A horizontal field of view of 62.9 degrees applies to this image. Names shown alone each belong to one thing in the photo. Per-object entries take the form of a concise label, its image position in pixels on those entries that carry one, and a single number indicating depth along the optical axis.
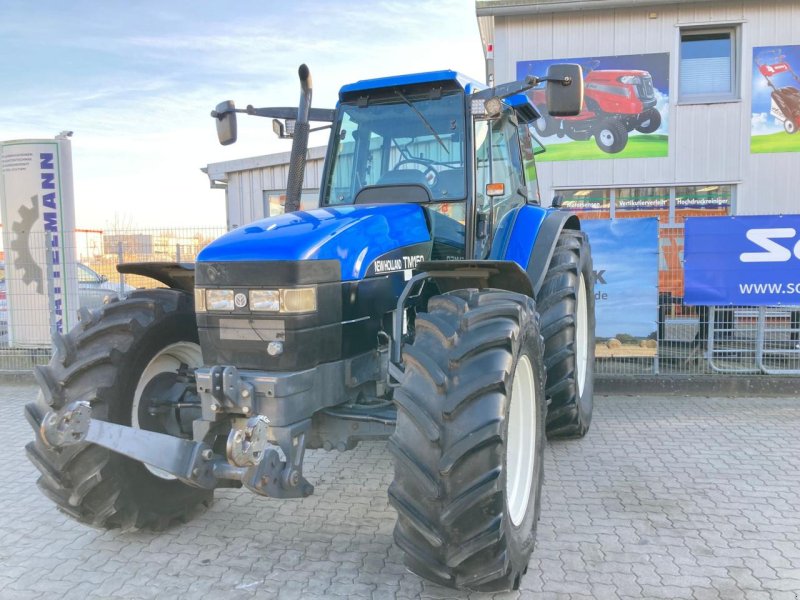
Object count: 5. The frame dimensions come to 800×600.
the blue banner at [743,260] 6.29
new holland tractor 2.52
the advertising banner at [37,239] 7.81
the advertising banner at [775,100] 9.30
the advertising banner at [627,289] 6.72
